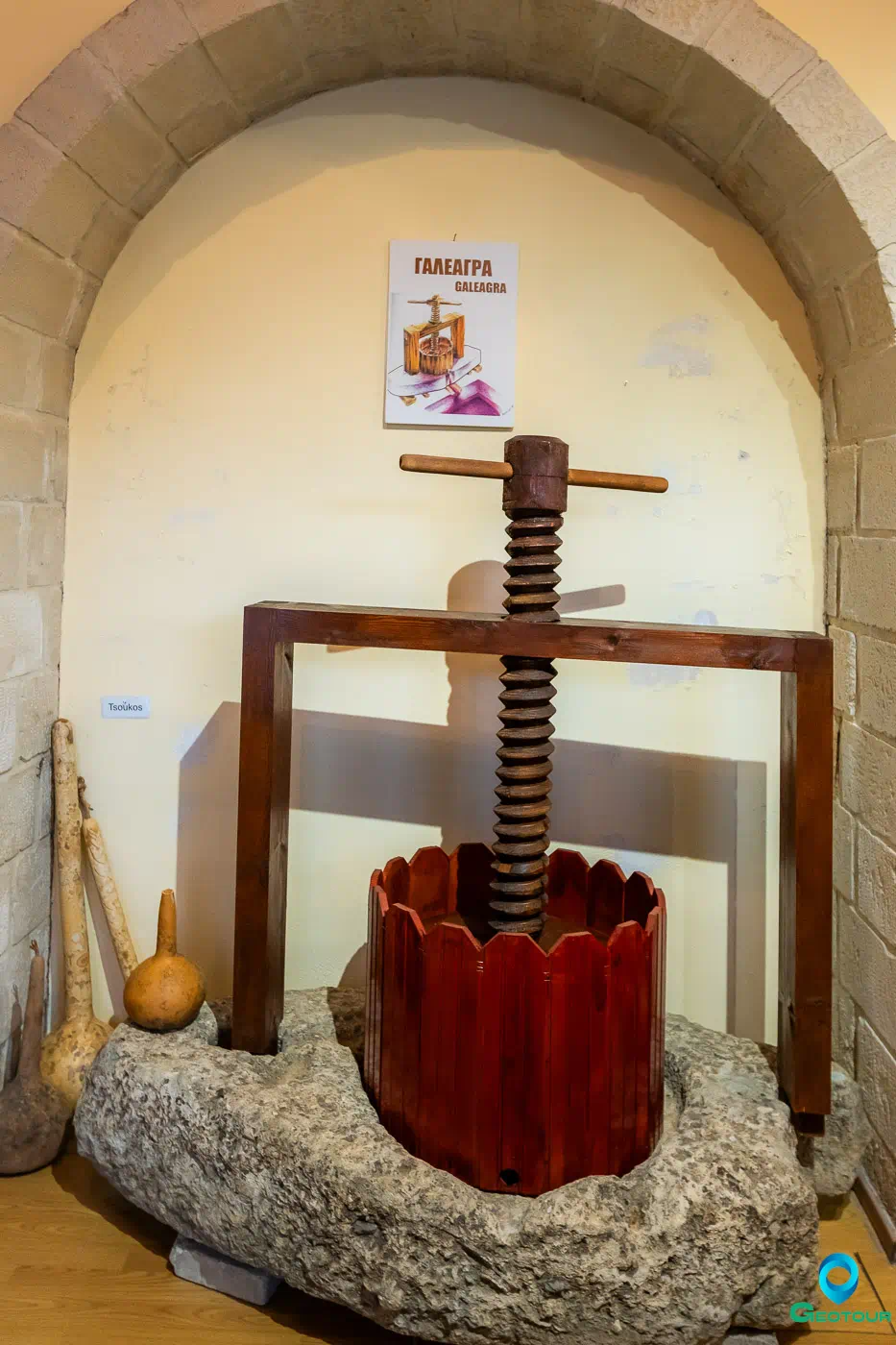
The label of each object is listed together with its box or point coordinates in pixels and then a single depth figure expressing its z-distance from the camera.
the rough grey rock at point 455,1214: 1.17
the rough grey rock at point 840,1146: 1.50
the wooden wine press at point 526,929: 1.30
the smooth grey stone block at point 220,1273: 1.36
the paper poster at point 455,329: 1.78
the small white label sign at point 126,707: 1.87
